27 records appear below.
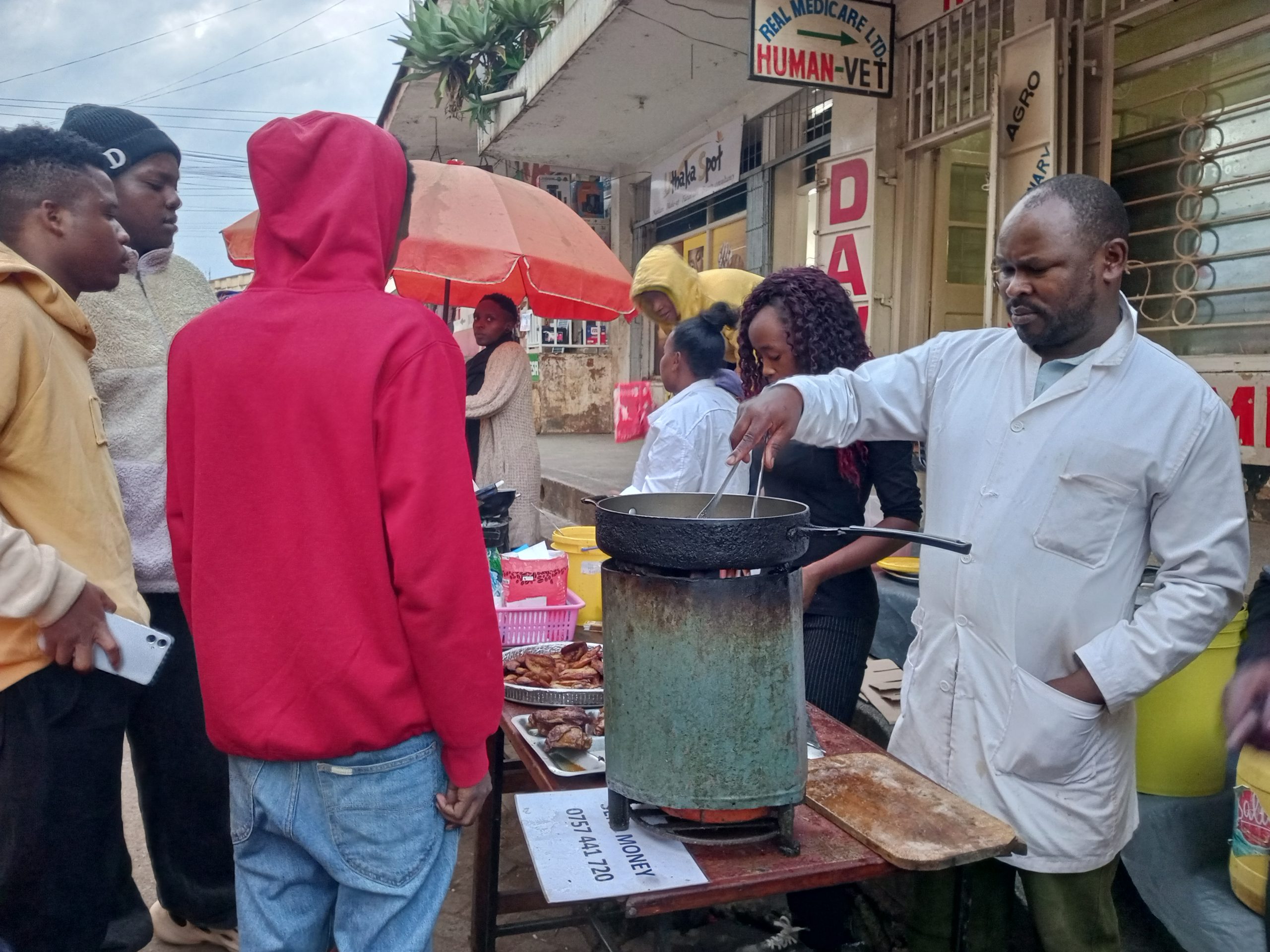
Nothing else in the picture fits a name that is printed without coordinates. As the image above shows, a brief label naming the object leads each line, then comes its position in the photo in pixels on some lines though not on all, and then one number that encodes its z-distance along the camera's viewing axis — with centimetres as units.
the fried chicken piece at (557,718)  225
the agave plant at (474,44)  1202
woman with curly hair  270
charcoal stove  163
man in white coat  189
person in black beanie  251
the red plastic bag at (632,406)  904
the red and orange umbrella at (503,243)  442
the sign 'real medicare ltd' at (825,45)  615
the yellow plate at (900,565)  369
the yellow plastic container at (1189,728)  264
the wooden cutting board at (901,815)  166
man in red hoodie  158
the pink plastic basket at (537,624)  290
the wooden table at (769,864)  157
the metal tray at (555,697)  244
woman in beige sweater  512
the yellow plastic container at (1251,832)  228
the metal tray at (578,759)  207
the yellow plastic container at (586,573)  325
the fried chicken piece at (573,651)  273
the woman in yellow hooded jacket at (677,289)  475
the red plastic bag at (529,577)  292
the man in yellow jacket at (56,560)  198
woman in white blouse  368
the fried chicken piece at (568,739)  215
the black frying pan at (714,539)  162
